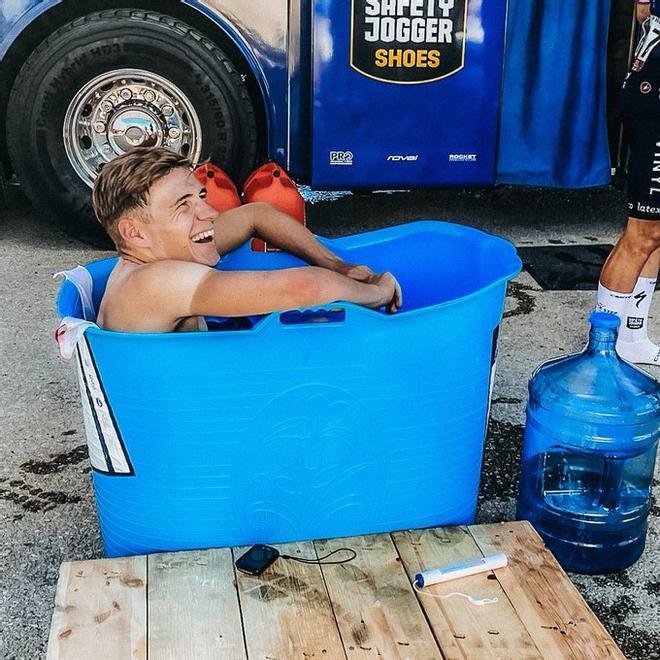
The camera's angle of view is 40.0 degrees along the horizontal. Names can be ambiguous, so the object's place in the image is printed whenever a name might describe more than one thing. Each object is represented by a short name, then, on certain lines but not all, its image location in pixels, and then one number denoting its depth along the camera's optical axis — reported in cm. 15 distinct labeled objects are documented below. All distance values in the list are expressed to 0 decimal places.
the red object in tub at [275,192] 308
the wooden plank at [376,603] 162
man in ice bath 186
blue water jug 211
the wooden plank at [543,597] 163
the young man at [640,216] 293
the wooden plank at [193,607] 162
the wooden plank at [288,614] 162
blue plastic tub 178
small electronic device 183
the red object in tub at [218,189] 304
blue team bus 407
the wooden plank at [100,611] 161
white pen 179
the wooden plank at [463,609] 162
